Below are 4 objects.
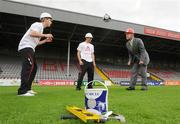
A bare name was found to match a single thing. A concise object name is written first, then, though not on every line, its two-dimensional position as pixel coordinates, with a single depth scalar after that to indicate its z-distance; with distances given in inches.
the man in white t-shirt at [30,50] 102.6
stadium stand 433.8
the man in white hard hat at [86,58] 151.4
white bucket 54.5
